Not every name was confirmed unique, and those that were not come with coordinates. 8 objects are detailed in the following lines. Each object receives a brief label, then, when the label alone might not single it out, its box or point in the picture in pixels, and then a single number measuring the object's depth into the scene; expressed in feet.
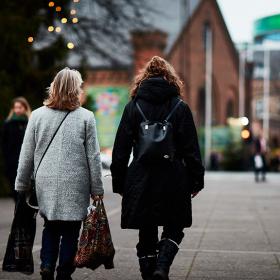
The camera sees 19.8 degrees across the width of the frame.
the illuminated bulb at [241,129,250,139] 126.31
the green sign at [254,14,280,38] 131.95
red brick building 174.29
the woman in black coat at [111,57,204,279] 19.90
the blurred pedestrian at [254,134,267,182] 96.27
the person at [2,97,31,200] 40.83
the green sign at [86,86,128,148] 172.55
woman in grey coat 19.71
